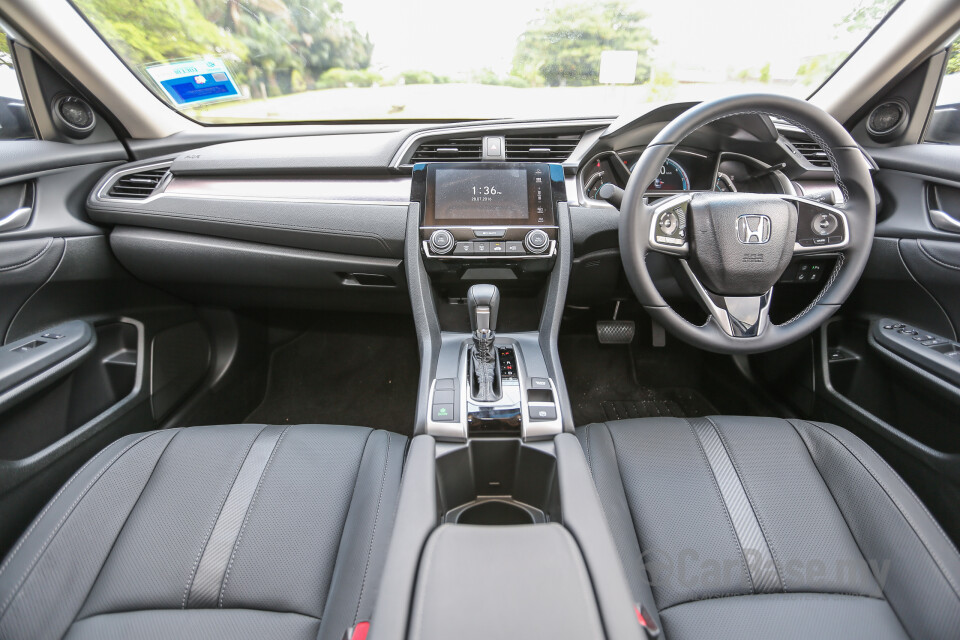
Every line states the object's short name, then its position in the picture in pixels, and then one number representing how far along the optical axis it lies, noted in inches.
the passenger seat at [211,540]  31.8
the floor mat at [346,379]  83.5
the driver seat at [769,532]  31.5
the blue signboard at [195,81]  66.7
